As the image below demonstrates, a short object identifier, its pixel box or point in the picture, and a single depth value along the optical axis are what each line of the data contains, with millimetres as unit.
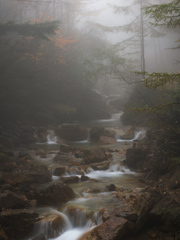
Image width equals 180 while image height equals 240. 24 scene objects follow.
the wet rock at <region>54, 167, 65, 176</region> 8727
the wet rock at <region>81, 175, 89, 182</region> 8165
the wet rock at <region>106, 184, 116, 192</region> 7219
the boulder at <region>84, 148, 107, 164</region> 10008
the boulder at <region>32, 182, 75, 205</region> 6211
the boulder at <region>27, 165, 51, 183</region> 7662
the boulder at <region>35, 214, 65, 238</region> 5074
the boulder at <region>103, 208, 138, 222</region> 4760
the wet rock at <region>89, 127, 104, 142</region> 15680
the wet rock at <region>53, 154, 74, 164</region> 10558
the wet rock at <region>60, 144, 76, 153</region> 12148
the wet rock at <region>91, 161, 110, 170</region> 9335
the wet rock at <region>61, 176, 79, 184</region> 7866
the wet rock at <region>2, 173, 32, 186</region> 7002
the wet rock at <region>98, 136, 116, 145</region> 14388
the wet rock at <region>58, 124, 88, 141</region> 16484
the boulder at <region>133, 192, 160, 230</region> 4672
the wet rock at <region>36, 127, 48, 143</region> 15950
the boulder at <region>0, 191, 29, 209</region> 5637
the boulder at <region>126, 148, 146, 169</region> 9102
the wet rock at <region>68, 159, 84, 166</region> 9828
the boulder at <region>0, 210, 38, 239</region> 4871
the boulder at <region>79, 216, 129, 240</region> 4391
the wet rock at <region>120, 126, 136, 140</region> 15468
